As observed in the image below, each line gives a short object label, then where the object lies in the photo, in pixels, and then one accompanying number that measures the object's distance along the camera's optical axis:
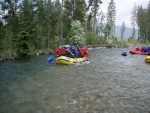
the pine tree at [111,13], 42.25
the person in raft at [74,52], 14.05
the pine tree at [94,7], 33.79
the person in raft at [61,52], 13.92
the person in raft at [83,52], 14.77
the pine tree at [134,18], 44.81
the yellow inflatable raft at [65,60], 13.07
